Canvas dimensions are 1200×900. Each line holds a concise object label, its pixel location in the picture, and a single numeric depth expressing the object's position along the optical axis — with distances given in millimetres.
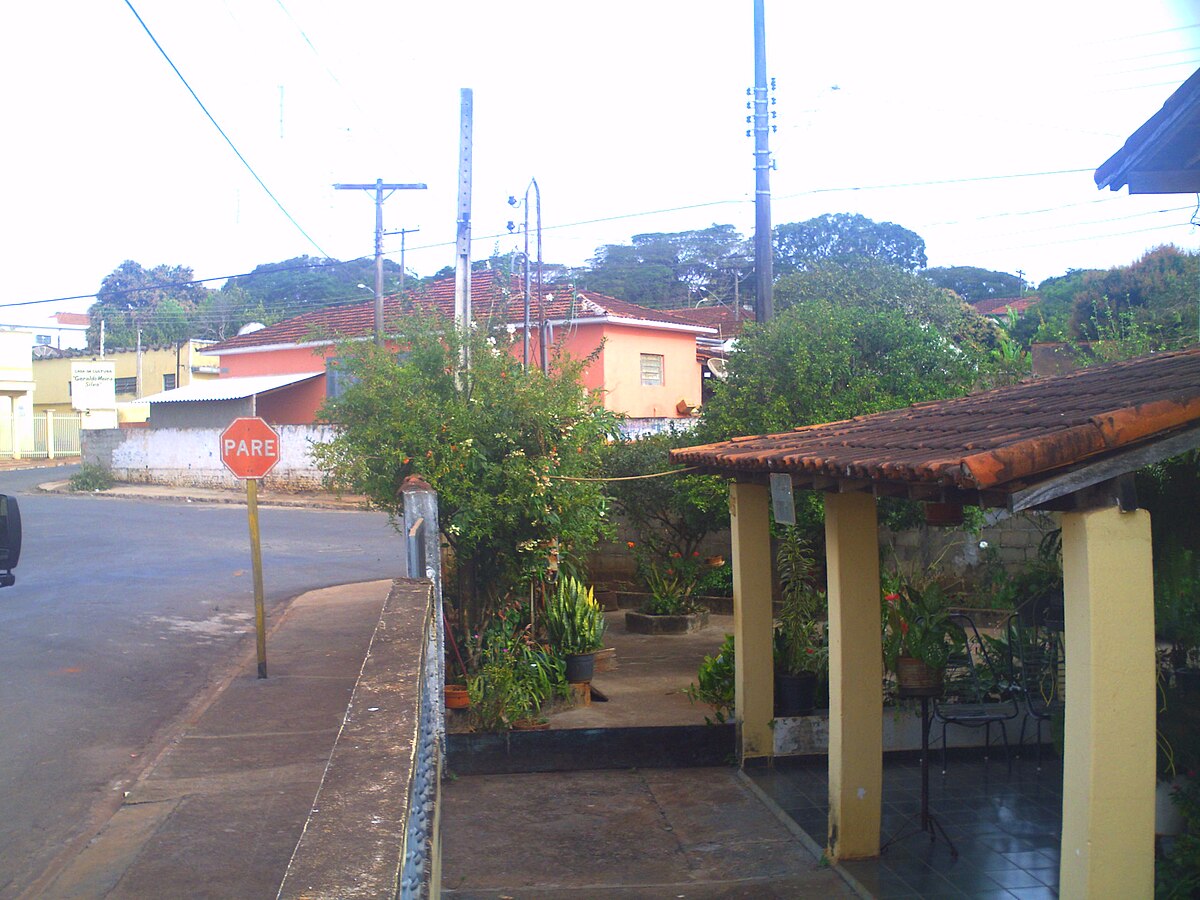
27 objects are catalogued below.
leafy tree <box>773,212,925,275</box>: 51688
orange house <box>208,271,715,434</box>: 28719
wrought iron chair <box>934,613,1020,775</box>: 7559
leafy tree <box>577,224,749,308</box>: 55688
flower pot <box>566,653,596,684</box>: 9227
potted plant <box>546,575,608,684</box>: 9258
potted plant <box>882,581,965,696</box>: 6285
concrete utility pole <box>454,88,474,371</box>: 11719
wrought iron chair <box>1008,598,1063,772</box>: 7266
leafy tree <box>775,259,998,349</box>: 27453
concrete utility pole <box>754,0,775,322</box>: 15961
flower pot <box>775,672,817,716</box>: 7969
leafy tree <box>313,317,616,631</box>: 8516
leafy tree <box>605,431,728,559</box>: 13328
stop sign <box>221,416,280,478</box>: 11078
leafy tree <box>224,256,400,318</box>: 55438
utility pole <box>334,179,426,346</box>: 26906
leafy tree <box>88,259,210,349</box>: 61438
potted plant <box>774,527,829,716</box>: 8008
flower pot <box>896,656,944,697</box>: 6285
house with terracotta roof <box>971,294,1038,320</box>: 44031
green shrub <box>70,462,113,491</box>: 32562
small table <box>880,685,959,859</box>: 6119
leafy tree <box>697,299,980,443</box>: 12578
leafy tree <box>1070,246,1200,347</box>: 24172
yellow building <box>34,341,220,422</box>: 50500
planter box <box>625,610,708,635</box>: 12695
